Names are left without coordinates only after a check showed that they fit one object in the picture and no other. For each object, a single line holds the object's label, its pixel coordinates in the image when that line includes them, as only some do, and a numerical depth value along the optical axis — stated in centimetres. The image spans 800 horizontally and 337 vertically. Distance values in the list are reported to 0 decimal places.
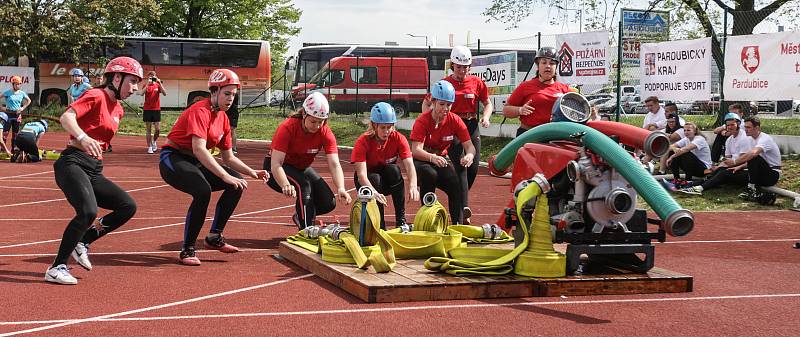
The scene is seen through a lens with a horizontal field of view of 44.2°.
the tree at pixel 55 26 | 3803
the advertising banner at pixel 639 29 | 2067
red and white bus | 4409
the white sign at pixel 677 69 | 1798
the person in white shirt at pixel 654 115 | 1820
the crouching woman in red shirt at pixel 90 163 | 758
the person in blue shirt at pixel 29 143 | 2023
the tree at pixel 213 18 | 5397
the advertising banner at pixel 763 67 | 1633
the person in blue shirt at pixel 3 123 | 2092
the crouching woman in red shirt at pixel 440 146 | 1022
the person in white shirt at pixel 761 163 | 1466
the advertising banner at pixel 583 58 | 2045
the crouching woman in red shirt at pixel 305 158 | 937
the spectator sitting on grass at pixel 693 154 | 1619
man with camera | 2327
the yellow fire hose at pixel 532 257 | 742
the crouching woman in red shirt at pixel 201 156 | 856
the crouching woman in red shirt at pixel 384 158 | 967
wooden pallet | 696
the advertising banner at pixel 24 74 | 3607
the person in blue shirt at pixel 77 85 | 2080
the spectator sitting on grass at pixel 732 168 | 1523
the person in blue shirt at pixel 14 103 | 2108
